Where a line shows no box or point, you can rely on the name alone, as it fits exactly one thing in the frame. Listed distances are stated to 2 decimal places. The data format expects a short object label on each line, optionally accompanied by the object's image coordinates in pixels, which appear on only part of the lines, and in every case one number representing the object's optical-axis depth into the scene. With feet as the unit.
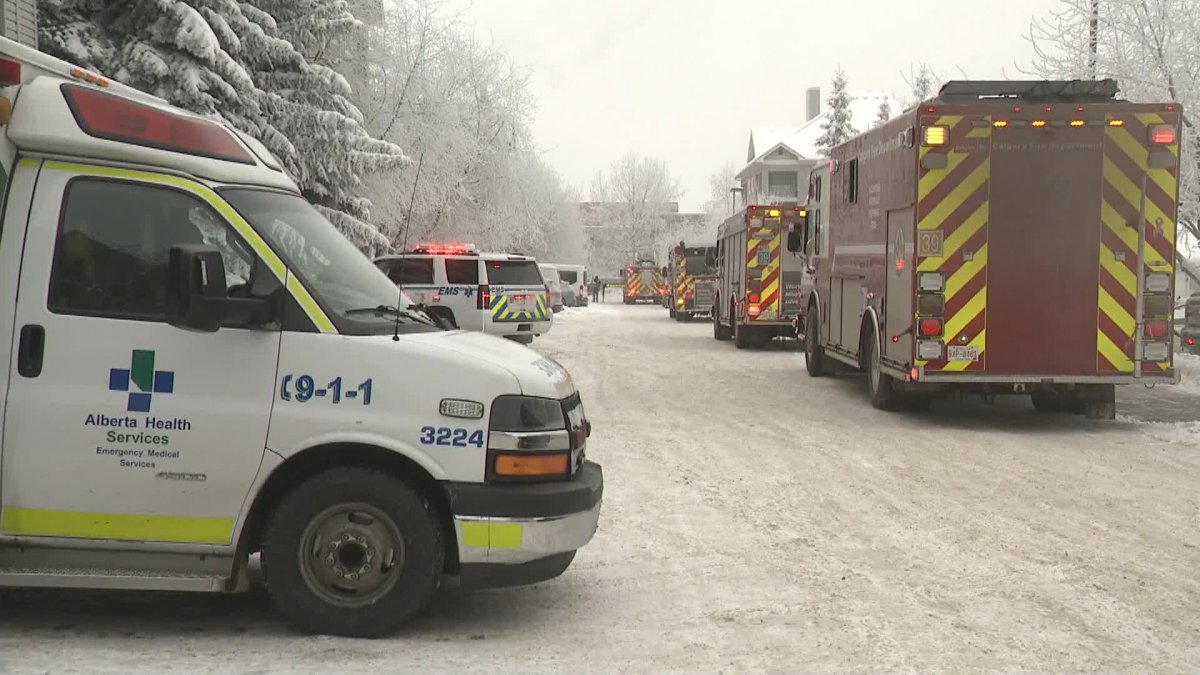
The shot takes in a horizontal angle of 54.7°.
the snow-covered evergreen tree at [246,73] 54.90
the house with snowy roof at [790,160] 267.18
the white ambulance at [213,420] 16.48
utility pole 66.23
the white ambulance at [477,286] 70.64
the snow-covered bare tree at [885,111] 222.28
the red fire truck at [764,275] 81.56
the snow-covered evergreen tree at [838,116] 220.64
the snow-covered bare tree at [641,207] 351.05
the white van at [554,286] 148.28
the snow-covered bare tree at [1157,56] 64.23
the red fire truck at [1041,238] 39.65
